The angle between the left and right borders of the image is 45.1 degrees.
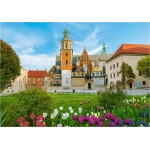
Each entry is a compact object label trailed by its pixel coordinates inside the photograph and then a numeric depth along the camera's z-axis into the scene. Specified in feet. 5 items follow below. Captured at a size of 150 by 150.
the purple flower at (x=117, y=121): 10.60
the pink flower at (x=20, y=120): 10.25
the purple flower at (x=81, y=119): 10.34
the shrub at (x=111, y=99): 12.20
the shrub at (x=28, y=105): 10.53
